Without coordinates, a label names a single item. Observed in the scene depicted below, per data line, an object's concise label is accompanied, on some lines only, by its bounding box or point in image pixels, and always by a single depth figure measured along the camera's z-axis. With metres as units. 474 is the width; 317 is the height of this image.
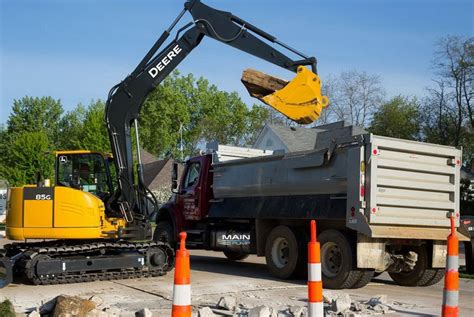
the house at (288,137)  46.97
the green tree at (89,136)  54.03
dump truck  10.47
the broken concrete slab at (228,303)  8.72
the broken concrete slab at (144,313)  7.80
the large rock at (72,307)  7.78
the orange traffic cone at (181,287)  5.36
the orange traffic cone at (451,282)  7.07
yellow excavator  11.55
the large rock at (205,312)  7.84
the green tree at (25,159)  53.47
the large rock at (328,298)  8.89
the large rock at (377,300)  8.81
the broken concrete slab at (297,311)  7.85
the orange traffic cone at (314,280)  6.25
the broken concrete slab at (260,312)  7.54
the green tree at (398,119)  46.72
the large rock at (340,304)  8.21
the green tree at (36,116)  76.06
